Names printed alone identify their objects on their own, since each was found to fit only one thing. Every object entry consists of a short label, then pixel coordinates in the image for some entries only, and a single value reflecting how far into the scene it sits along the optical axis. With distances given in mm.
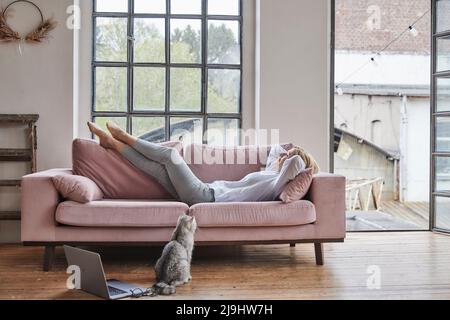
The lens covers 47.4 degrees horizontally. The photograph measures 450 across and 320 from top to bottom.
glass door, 4699
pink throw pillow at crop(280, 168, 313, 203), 3355
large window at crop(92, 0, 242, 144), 4605
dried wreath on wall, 4188
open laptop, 2652
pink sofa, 3266
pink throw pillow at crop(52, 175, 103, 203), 3281
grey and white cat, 2865
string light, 5270
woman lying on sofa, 3467
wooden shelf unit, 4156
